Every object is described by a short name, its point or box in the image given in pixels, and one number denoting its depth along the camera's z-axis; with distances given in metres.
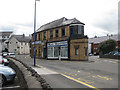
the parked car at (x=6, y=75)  7.94
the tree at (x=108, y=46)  41.94
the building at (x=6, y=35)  84.95
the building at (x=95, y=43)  64.54
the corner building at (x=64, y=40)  26.78
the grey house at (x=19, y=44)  72.62
